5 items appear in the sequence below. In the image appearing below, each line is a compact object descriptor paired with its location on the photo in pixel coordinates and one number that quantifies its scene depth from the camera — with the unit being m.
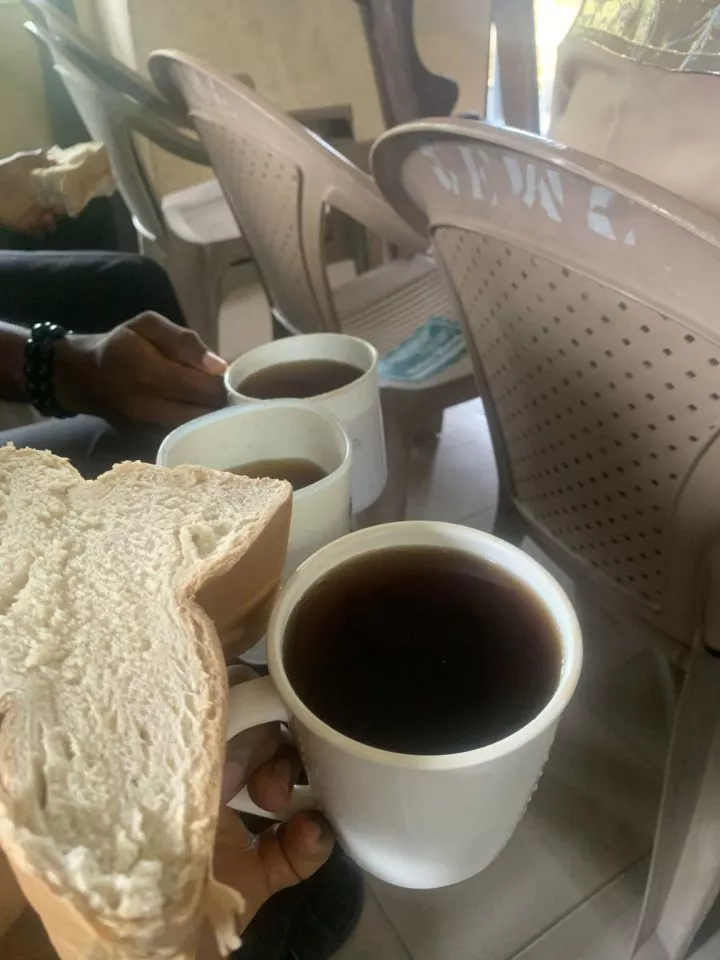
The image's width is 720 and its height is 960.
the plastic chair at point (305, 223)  0.79
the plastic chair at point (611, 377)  0.38
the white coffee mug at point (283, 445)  0.49
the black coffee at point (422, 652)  0.40
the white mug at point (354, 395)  0.59
